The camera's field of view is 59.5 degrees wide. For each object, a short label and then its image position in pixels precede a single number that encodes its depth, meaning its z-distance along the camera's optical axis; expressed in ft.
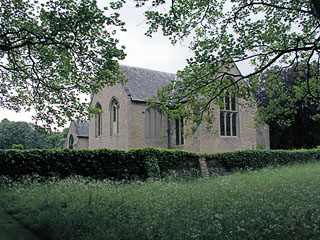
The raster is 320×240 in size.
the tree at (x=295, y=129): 95.86
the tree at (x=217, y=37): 28.27
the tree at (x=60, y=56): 23.85
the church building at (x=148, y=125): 75.05
